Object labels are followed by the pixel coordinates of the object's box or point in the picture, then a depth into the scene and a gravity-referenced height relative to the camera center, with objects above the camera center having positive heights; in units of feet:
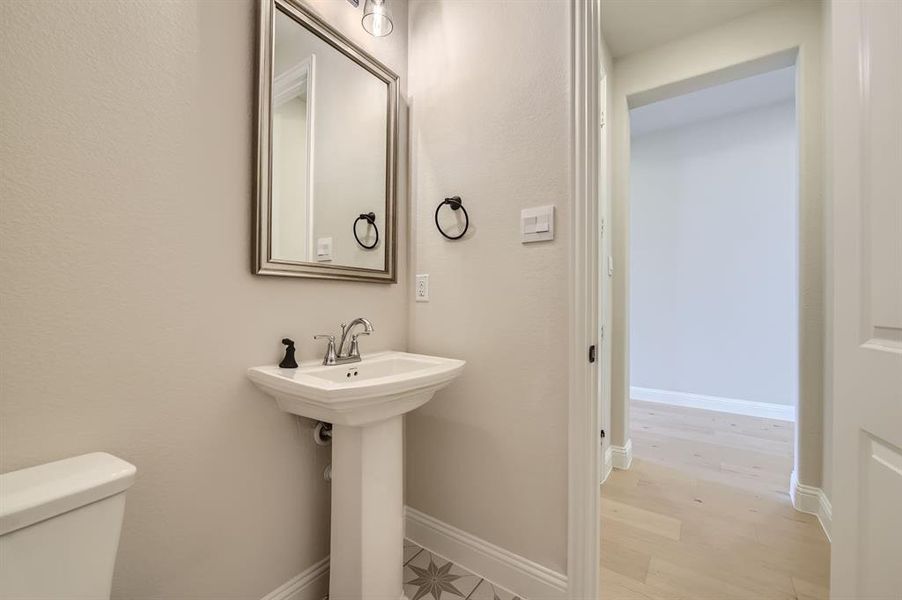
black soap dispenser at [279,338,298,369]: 3.76 -0.57
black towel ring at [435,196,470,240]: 4.79 +1.34
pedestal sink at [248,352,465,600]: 3.37 -1.72
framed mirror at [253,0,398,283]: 3.76 +1.84
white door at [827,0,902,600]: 2.29 +0.06
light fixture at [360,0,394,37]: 4.60 +3.72
